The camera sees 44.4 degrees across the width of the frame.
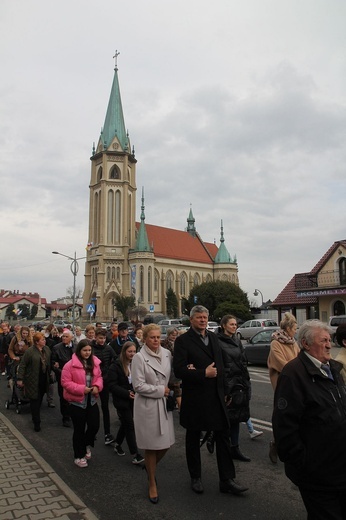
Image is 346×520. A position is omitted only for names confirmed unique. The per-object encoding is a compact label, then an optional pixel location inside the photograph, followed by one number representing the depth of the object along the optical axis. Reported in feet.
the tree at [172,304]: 256.89
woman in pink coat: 18.61
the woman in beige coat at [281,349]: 17.28
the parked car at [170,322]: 141.18
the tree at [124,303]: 219.41
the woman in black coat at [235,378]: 18.01
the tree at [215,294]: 196.85
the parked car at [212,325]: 111.88
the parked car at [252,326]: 100.46
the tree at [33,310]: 372.50
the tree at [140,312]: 161.21
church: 241.35
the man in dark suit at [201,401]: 14.96
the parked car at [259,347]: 56.59
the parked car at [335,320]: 79.67
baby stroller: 31.09
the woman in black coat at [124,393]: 19.72
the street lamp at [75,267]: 111.24
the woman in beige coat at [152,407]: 14.98
